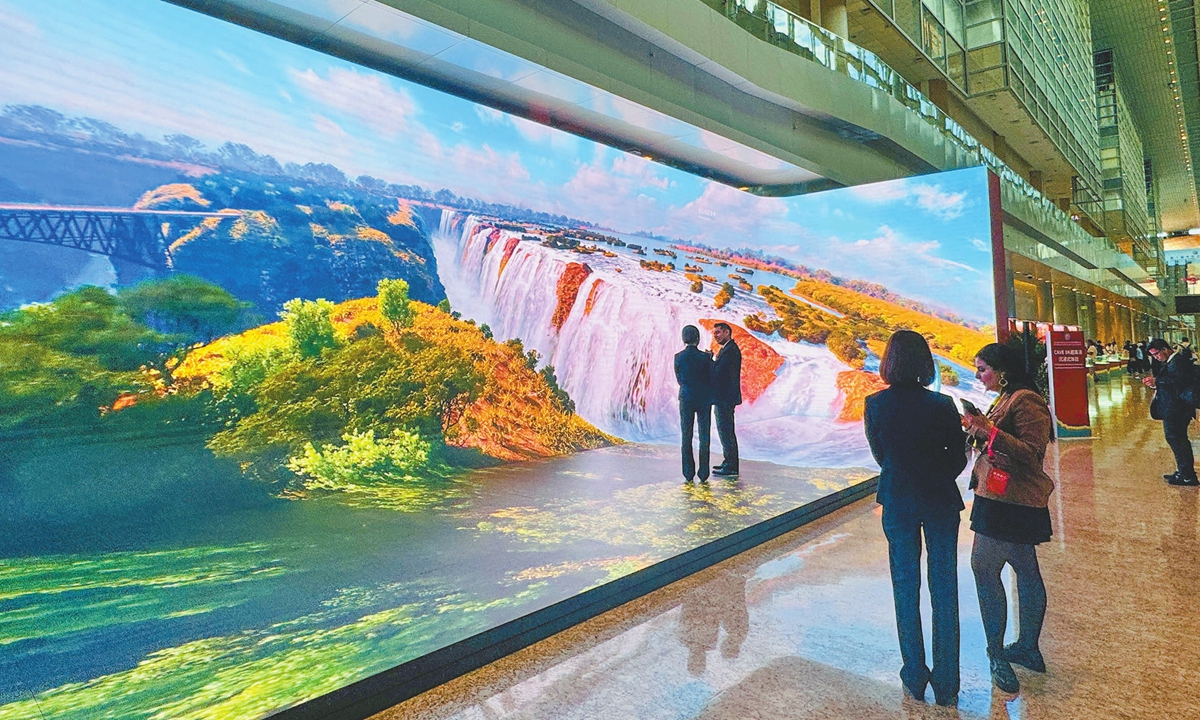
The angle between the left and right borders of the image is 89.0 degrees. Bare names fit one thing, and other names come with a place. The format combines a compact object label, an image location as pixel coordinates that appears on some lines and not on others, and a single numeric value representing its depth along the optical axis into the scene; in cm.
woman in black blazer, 206
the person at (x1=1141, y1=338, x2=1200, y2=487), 511
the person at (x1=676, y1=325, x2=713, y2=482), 530
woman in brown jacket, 216
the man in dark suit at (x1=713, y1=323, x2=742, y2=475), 545
